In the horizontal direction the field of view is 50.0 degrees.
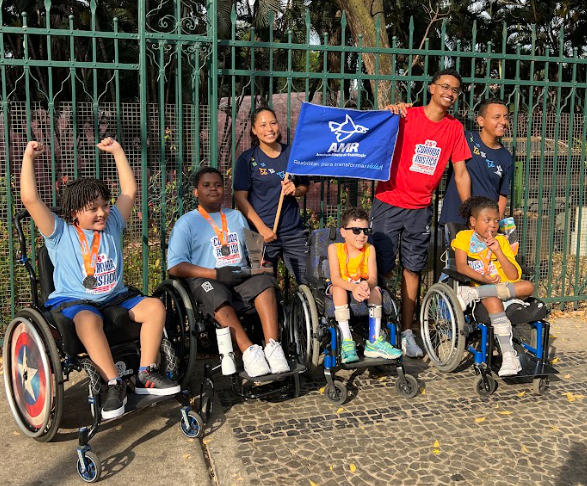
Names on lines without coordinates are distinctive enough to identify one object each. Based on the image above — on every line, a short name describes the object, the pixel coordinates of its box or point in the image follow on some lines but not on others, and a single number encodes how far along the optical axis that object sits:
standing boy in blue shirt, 5.23
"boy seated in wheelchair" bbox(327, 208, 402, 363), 4.27
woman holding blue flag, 4.84
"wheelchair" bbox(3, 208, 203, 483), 3.39
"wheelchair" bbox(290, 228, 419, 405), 4.24
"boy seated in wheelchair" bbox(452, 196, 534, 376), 4.40
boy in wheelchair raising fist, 3.54
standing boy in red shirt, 5.12
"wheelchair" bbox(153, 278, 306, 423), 3.97
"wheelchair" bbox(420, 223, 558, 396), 4.42
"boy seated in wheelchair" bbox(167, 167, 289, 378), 4.05
